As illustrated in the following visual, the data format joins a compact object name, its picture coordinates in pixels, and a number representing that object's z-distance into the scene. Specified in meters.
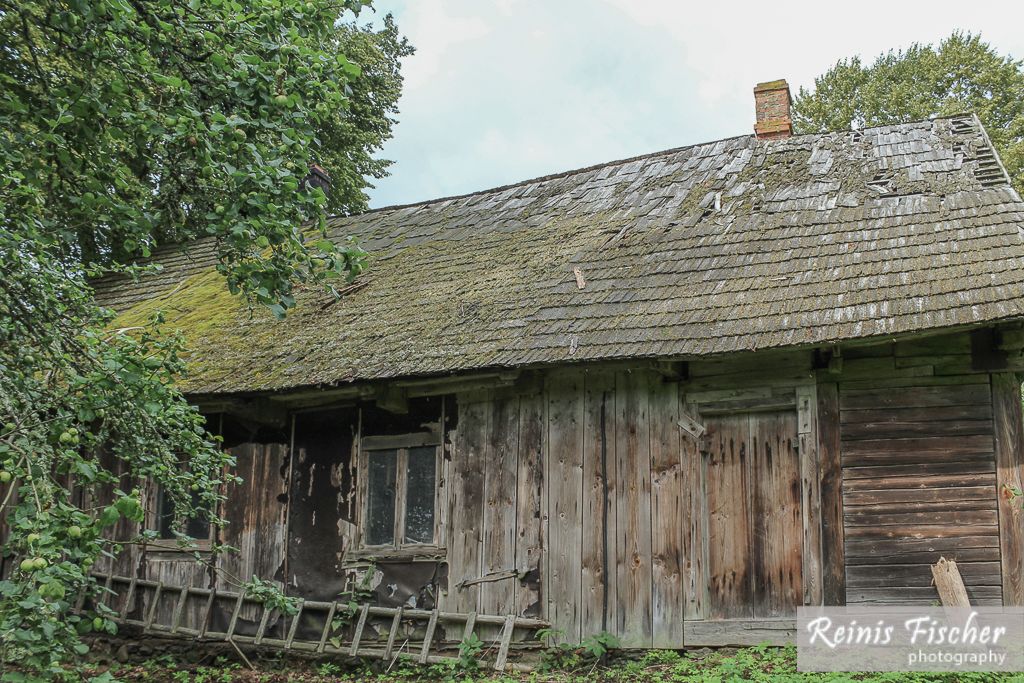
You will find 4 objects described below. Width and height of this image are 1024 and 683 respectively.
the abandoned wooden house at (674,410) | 7.77
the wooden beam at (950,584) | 7.36
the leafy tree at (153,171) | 5.49
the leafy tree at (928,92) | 24.23
